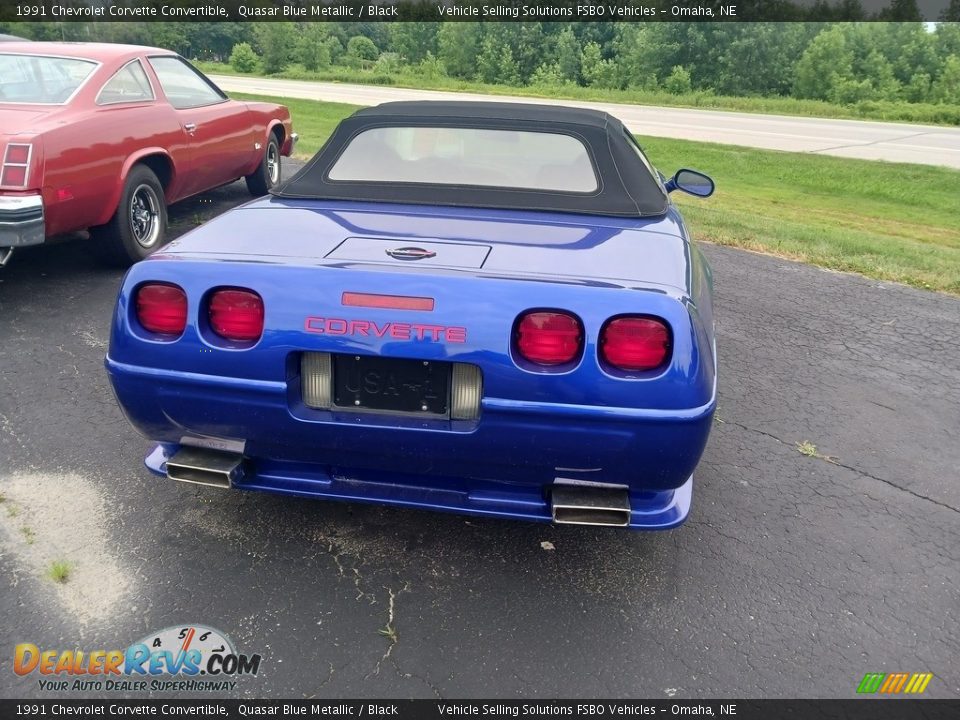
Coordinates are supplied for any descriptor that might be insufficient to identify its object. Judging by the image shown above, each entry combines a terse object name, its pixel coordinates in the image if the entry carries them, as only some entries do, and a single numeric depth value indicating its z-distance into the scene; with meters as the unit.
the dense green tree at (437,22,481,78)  52.47
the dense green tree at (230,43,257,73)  55.78
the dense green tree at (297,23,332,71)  50.75
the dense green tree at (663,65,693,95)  38.56
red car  4.45
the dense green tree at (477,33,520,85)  49.00
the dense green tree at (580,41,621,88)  43.74
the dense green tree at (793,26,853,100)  38.72
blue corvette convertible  2.10
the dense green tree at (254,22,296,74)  53.00
